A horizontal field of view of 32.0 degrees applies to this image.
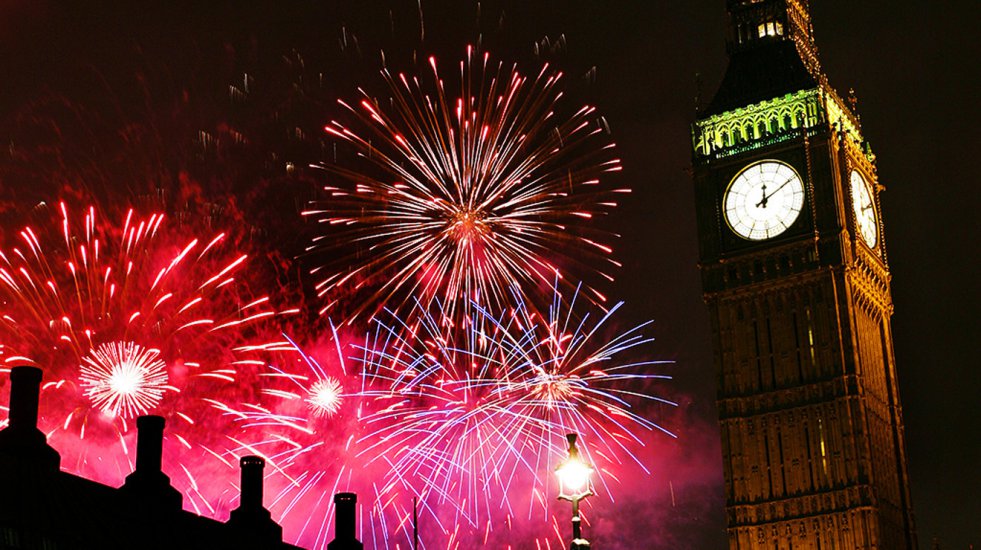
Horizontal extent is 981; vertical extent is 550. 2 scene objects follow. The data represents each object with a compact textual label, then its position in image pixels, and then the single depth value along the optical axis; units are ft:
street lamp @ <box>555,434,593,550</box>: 127.54
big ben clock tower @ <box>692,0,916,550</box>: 319.06
